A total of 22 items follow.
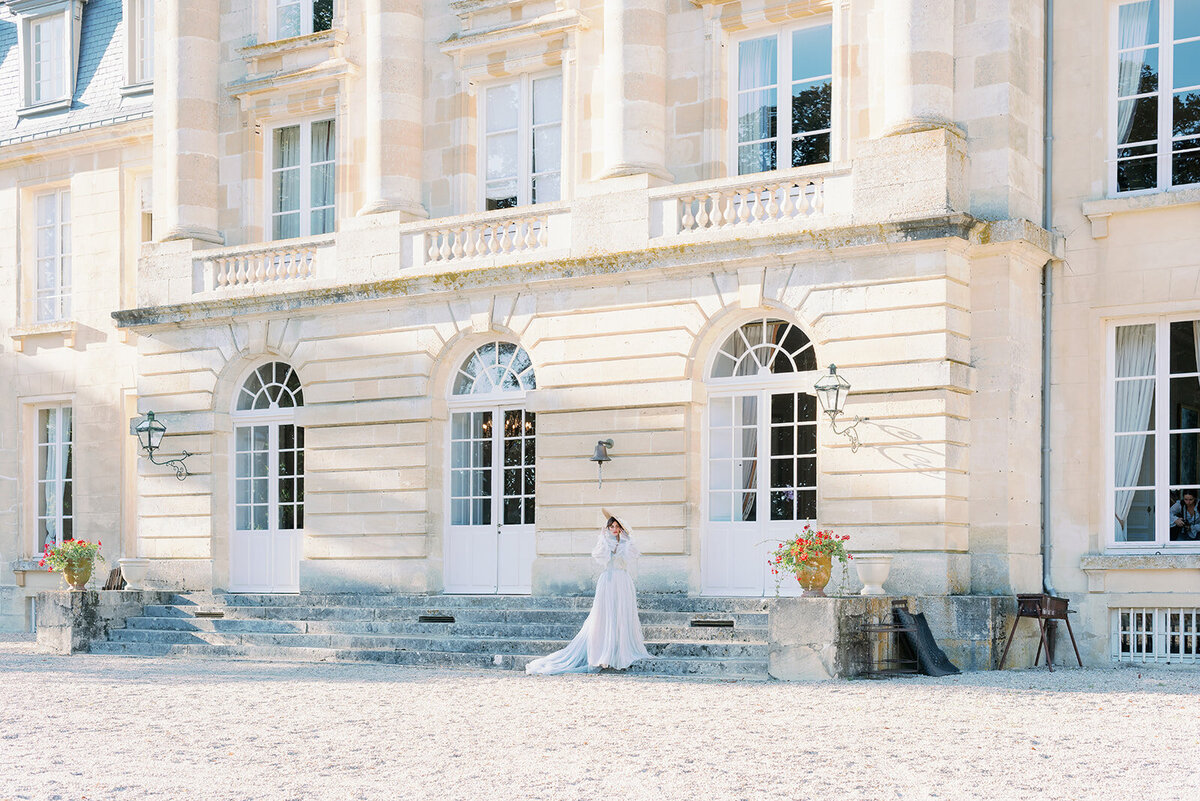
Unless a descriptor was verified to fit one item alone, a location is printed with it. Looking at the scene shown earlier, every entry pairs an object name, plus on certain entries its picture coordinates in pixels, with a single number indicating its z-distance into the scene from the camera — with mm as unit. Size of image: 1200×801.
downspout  16422
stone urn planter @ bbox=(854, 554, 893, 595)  15109
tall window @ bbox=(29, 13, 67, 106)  25250
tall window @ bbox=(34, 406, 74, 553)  24453
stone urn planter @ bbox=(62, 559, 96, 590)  19859
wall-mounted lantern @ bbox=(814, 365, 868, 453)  15680
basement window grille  15875
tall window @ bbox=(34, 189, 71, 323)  24766
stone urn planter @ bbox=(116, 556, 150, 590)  20922
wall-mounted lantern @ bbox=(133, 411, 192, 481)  20844
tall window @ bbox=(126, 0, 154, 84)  24192
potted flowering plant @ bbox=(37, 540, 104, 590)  19859
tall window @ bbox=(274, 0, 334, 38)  21156
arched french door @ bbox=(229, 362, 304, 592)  20594
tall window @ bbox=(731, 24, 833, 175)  17516
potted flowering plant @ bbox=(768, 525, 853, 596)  14664
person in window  15938
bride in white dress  15227
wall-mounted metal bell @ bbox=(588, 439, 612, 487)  17453
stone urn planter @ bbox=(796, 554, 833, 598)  14648
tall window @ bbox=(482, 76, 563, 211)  19312
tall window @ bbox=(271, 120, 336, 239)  21125
